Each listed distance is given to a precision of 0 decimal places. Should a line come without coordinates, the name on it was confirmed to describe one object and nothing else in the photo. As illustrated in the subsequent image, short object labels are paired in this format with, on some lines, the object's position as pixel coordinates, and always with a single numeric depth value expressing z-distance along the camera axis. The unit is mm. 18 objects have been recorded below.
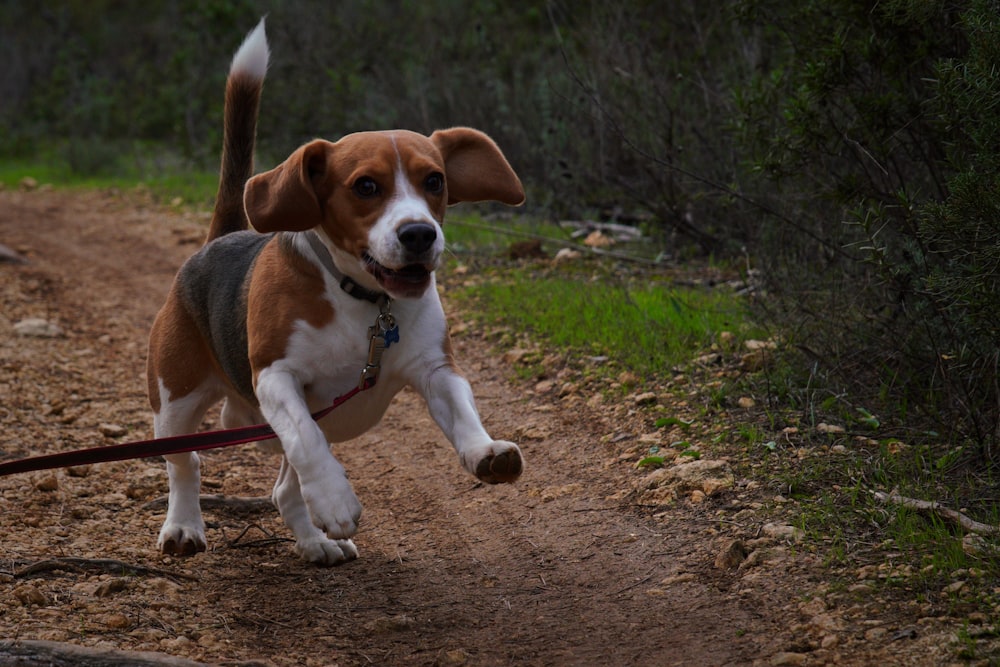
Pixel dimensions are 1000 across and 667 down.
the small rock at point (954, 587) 6785
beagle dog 7437
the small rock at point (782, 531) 7871
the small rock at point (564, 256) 17266
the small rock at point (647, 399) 11094
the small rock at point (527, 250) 17766
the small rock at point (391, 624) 7582
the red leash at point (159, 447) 7598
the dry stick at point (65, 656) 6070
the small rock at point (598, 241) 17875
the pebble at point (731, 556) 7805
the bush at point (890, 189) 8492
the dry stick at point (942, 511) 7371
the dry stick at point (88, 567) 7855
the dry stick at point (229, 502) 10039
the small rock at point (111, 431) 12117
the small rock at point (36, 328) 15945
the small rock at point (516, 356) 13337
